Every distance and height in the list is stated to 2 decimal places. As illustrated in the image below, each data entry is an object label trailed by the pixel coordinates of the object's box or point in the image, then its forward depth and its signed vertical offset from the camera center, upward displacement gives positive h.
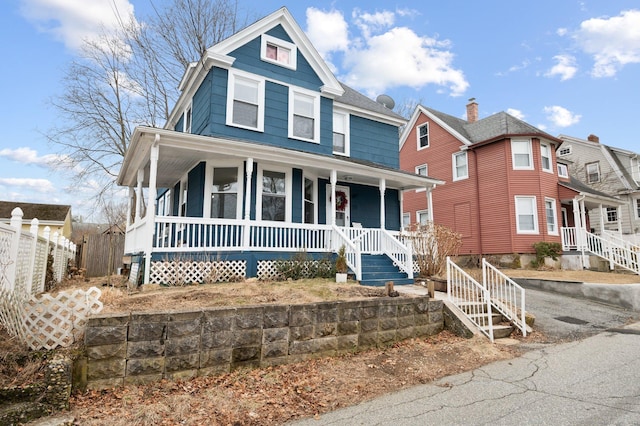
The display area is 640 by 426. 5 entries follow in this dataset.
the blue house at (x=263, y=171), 9.01 +2.76
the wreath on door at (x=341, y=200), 13.27 +2.07
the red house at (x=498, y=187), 17.20 +3.67
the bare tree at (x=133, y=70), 17.92 +10.62
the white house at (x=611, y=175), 25.12 +6.16
